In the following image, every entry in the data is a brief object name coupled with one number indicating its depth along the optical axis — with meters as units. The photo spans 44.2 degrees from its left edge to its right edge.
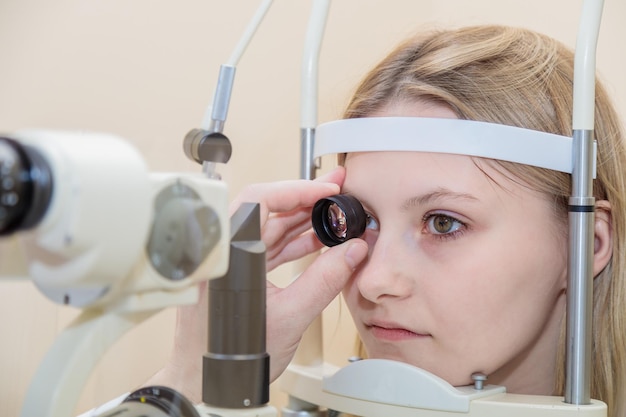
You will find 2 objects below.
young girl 0.97
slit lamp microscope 0.44
